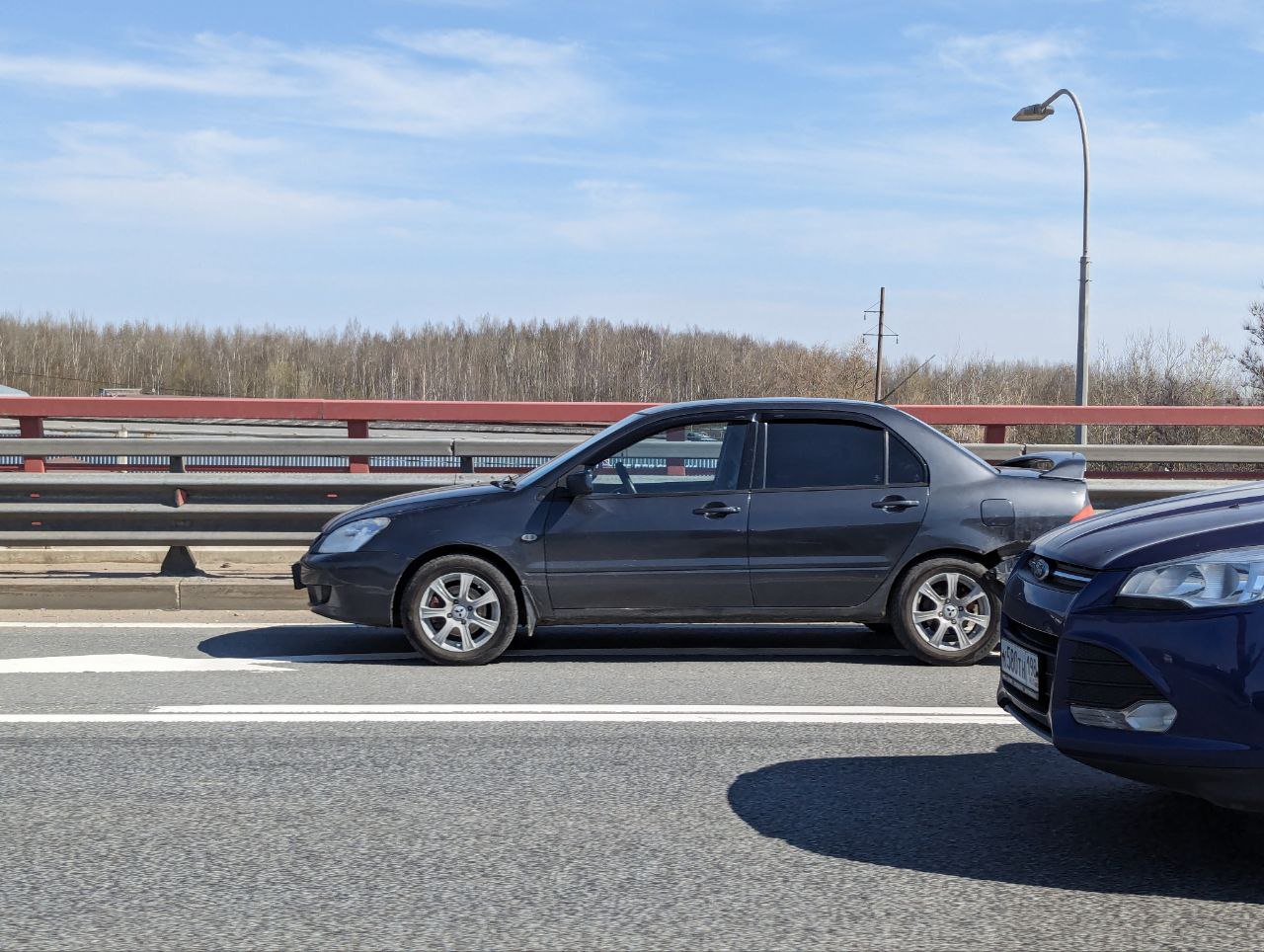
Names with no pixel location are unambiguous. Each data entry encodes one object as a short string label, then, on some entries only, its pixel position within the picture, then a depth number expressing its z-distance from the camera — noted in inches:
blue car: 143.6
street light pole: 759.7
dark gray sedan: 293.6
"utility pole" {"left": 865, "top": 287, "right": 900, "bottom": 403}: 2393.0
